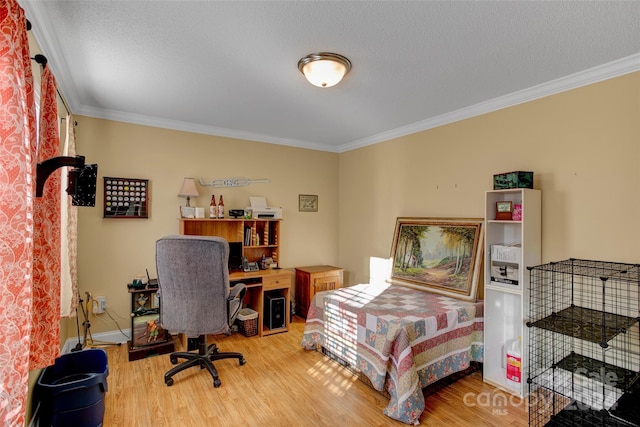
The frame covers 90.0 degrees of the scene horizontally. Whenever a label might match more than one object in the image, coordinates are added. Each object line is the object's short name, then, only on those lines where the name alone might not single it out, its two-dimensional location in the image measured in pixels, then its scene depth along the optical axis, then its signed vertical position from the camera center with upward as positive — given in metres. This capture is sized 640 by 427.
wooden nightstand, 4.31 -0.96
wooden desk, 3.79 -0.90
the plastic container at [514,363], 2.58 -1.22
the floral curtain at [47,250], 1.59 -0.20
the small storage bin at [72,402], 1.93 -1.18
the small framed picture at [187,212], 3.76 +0.00
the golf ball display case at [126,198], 3.49 +0.16
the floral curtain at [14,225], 1.14 -0.05
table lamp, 3.76 +0.27
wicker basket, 3.78 -1.32
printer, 4.13 +0.03
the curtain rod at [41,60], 1.74 +0.83
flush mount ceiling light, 2.26 +1.06
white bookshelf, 2.60 -0.57
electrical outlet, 3.43 -1.00
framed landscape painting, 3.22 -0.46
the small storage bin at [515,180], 2.68 +0.28
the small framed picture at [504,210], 2.76 +0.03
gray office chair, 2.62 -0.63
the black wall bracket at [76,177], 1.47 +0.17
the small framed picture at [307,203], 4.84 +0.15
